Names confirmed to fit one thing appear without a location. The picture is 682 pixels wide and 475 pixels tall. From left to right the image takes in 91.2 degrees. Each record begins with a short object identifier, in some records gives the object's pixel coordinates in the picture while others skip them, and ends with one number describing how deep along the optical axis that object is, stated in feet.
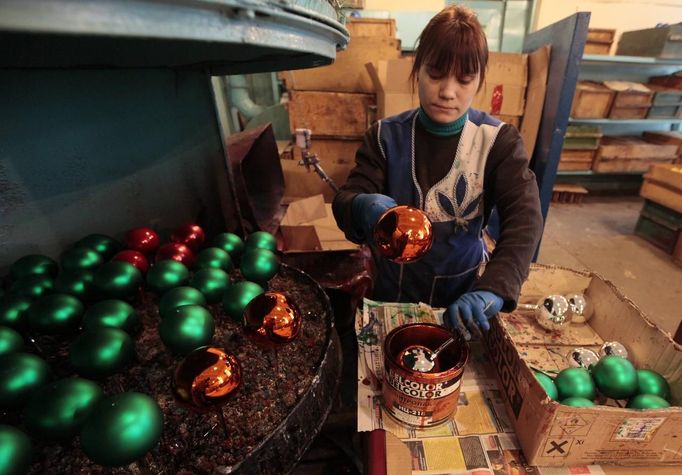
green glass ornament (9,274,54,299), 2.09
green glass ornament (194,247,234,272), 2.49
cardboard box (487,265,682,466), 1.52
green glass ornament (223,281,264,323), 2.08
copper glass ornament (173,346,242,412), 1.37
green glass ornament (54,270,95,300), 2.14
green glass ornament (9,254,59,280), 2.26
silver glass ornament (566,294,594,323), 2.54
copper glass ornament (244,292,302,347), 1.68
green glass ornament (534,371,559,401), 1.88
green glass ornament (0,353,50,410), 1.50
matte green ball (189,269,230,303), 2.23
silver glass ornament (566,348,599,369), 2.21
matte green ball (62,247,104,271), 2.34
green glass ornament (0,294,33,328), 1.92
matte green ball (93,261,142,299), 2.14
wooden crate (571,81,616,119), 8.57
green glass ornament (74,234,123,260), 2.53
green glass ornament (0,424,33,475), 1.22
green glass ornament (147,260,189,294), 2.23
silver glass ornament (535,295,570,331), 2.51
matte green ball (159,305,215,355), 1.76
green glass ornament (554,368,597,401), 1.91
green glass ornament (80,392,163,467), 1.24
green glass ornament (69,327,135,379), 1.65
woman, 2.01
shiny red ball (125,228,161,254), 2.68
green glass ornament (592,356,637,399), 1.89
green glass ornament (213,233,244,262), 2.79
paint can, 1.56
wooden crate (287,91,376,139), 5.83
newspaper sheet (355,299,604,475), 1.66
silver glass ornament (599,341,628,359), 2.19
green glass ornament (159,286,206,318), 2.00
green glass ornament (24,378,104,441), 1.38
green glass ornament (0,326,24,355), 1.68
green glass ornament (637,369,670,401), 1.86
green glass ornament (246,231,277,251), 2.72
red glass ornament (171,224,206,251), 2.88
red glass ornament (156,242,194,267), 2.53
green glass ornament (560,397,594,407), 1.76
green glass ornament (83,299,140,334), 1.89
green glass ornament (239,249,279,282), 2.39
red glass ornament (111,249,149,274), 2.42
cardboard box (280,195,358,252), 3.97
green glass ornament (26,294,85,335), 1.90
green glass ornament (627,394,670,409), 1.74
